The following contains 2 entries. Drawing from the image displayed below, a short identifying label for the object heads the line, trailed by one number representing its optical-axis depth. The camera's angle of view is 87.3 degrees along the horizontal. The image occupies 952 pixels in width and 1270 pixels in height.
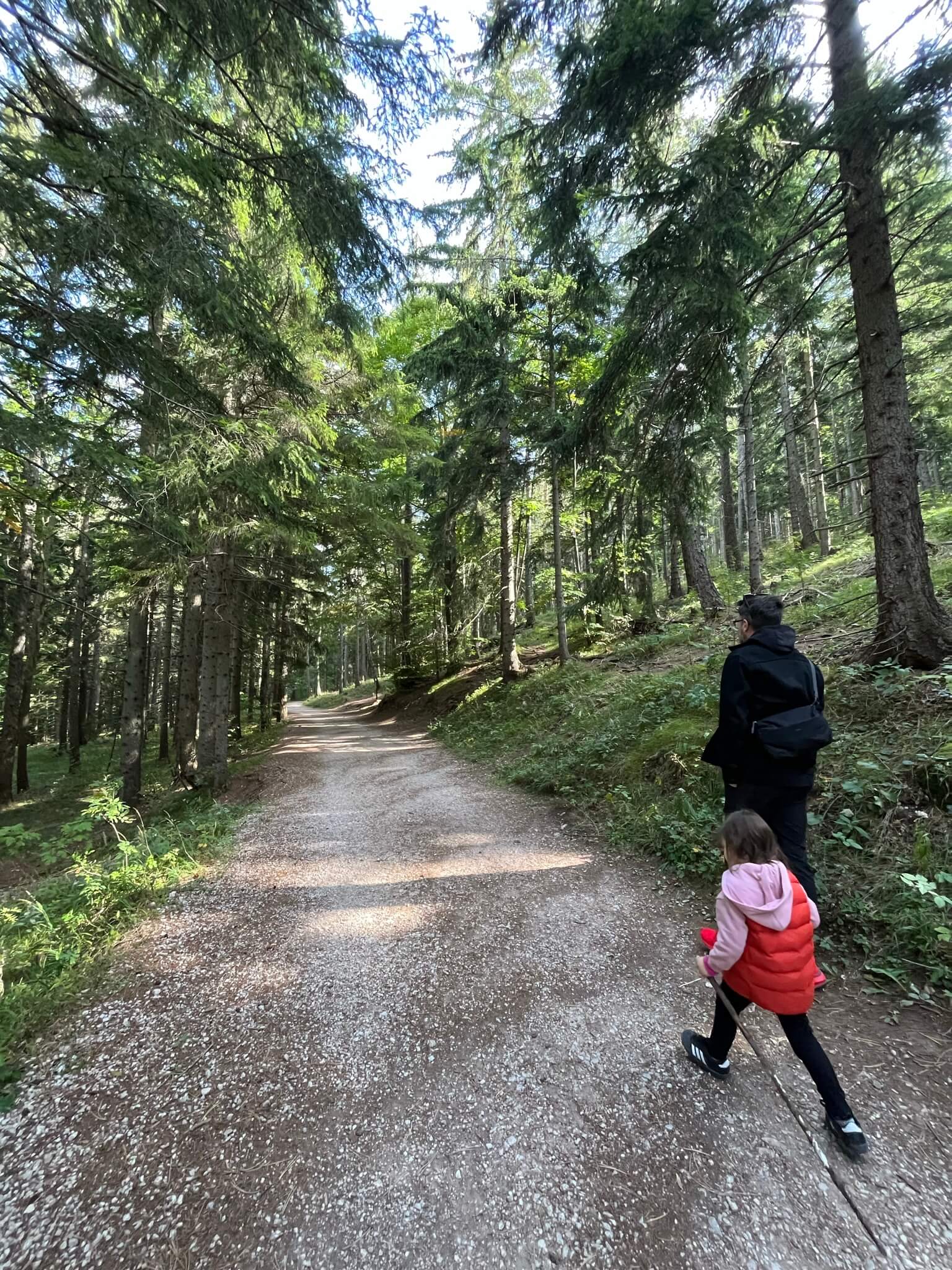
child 2.11
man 2.96
